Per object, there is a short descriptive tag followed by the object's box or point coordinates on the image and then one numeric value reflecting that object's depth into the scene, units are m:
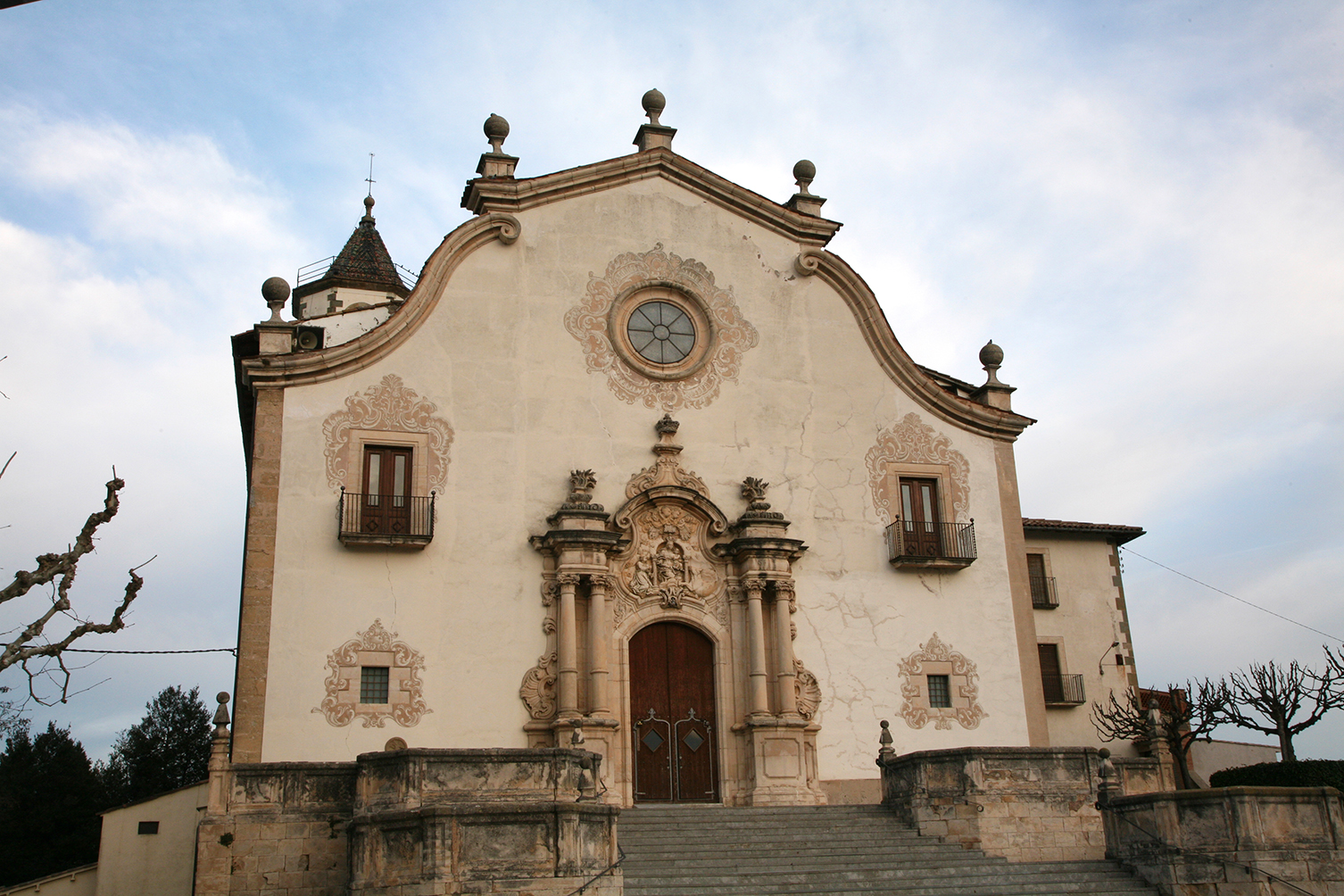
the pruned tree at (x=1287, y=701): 24.00
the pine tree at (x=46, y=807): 36.69
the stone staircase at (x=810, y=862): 14.62
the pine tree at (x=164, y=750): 45.53
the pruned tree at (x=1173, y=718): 25.25
